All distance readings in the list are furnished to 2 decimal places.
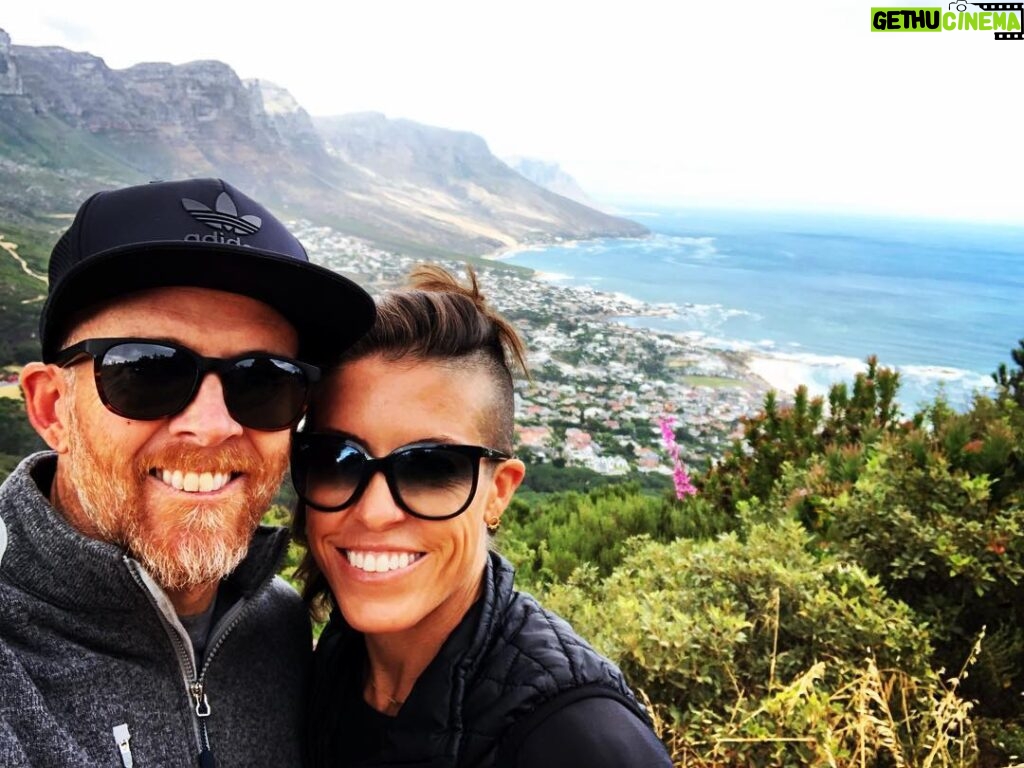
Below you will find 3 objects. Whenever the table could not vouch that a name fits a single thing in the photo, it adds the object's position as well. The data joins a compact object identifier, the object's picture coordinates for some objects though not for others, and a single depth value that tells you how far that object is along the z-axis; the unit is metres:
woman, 0.48
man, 0.43
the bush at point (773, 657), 0.76
